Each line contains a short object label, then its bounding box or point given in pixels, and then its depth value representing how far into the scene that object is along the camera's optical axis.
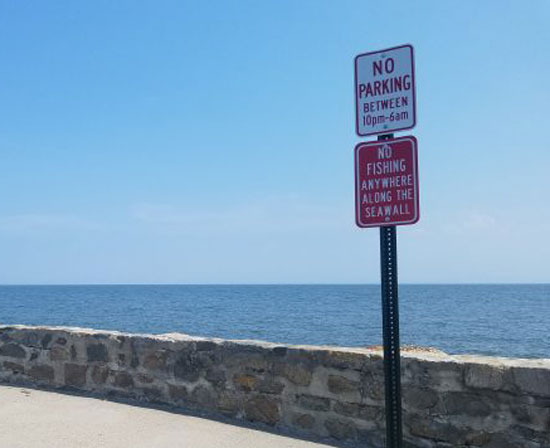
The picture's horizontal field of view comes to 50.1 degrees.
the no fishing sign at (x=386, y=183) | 2.99
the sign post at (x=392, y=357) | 2.98
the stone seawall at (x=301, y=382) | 4.14
